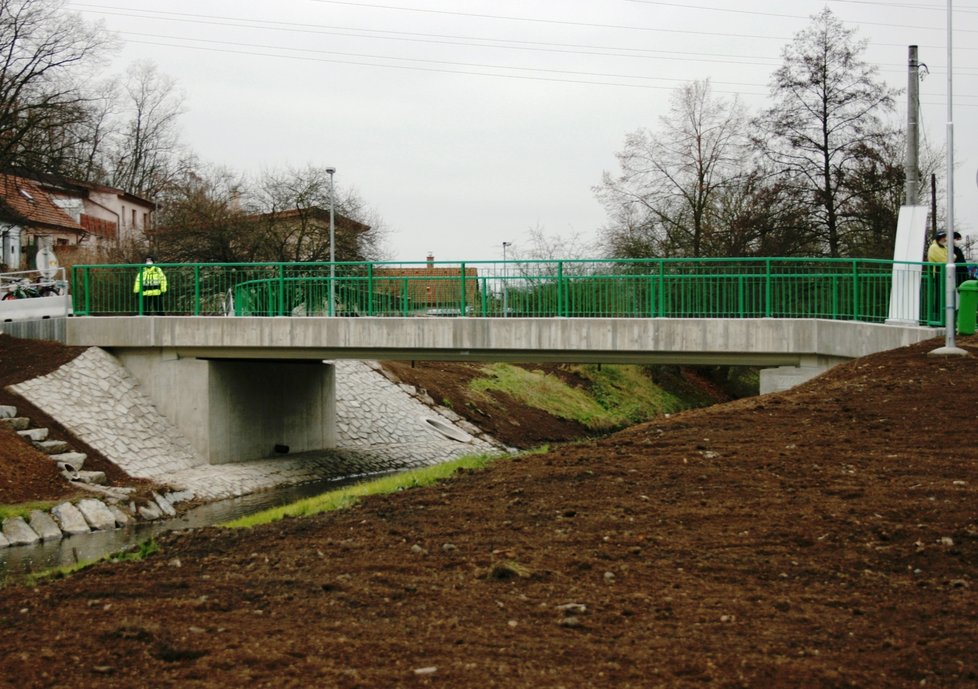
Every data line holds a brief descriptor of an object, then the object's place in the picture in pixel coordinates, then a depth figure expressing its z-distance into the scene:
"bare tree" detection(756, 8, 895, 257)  38.72
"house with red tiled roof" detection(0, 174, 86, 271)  62.99
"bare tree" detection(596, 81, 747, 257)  43.03
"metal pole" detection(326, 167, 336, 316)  26.41
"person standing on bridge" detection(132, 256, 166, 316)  28.09
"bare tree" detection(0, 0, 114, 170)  36.09
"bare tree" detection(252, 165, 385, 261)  44.94
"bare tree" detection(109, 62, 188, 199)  75.69
